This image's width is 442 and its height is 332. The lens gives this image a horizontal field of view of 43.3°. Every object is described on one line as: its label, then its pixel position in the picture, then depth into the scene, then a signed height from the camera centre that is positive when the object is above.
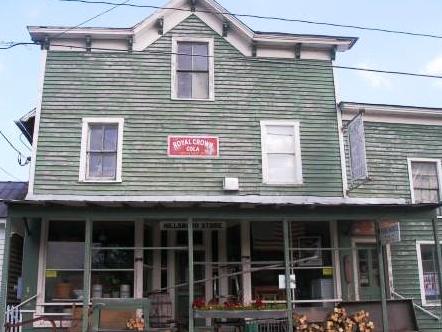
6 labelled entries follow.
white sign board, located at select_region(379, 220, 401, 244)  12.03 +1.54
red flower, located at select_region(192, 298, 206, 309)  10.73 +0.01
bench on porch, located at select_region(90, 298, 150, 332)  10.55 -0.13
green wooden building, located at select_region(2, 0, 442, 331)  12.84 +3.37
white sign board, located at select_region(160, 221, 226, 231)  13.12 +1.85
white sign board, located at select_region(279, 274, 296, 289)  11.43 +0.47
